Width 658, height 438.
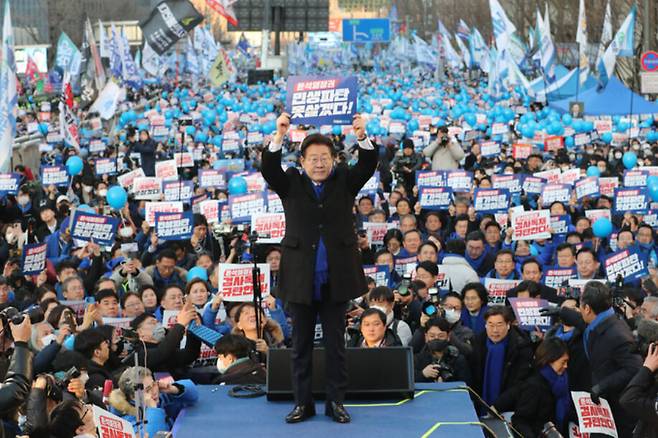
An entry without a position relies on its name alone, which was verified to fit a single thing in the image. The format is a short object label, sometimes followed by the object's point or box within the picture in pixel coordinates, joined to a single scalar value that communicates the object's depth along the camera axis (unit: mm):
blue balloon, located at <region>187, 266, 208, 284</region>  18033
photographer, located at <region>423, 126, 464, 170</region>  28800
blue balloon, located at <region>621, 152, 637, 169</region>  32163
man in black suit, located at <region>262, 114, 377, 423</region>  10231
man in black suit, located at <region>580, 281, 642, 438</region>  11960
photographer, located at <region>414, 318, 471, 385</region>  12576
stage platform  10018
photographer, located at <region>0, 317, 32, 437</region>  8461
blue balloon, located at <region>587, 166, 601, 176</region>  28421
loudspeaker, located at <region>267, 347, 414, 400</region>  11155
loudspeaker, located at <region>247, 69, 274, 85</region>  99946
